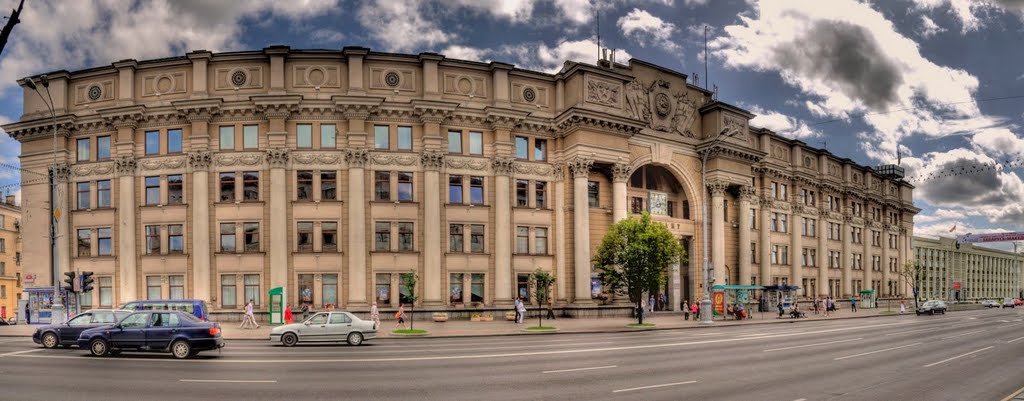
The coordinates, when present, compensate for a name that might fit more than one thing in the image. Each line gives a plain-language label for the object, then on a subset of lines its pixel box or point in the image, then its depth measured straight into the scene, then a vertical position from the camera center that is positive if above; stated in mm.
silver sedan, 26859 -4077
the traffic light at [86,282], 33781 -2494
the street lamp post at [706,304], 42906 -5041
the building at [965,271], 110594 -9286
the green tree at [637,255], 40062 -1759
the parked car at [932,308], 63056 -8074
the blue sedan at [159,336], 21297 -3324
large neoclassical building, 41969 +3460
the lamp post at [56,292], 34625 -3112
